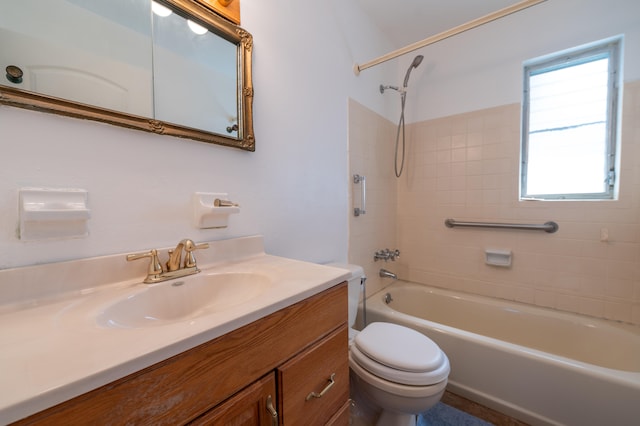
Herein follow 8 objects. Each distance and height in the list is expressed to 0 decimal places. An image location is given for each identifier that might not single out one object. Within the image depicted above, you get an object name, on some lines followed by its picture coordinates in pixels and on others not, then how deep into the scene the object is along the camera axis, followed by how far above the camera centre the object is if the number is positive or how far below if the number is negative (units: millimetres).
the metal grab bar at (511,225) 1627 -130
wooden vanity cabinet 333 -313
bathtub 1032 -789
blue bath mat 1214 -1070
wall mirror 590 +418
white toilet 937 -653
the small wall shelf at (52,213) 571 -20
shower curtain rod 1100 +901
